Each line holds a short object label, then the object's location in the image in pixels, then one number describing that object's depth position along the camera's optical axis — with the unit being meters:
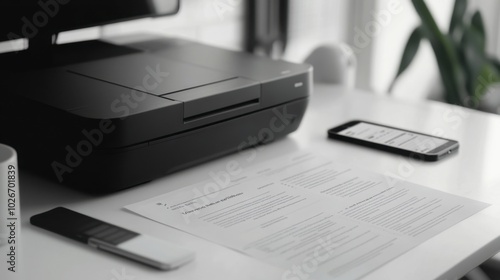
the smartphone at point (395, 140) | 1.25
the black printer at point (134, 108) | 1.10
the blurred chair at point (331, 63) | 1.54
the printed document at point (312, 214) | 1.01
